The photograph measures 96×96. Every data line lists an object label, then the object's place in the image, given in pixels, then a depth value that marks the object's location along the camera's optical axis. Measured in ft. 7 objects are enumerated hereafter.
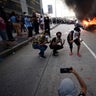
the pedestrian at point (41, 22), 28.41
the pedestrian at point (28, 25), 20.68
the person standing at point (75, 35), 11.76
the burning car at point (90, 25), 33.68
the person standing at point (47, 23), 23.45
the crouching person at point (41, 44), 11.64
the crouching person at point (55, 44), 11.93
